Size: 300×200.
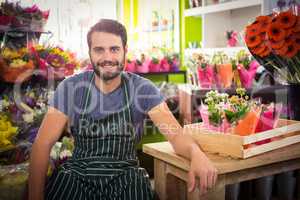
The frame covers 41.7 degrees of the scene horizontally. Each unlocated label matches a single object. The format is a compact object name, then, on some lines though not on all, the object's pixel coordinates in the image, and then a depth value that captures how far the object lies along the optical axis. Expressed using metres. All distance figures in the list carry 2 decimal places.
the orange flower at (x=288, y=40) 1.93
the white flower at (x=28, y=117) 2.32
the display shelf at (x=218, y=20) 4.59
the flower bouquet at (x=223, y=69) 3.41
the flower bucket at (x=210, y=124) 1.78
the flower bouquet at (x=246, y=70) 3.45
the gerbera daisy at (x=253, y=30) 1.99
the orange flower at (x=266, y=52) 1.99
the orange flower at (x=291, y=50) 1.94
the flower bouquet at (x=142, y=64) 4.23
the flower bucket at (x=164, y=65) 4.45
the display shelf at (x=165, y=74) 4.30
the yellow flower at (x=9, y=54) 2.68
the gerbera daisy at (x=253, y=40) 1.98
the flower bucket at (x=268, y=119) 1.80
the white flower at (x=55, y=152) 2.28
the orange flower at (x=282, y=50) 1.94
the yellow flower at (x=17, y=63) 2.68
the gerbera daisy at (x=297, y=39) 1.93
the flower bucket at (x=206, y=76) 3.51
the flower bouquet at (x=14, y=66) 2.68
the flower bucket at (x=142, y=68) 4.24
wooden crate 1.67
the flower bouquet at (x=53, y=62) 2.78
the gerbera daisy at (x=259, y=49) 1.98
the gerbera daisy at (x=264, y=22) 1.97
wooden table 1.63
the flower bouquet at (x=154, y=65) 4.33
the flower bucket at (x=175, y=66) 4.54
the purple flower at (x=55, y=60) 2.84
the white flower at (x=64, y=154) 2.31
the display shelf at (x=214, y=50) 4.26
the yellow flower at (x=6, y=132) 2.00
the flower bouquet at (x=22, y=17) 2.69
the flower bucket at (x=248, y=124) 1.73
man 1.77
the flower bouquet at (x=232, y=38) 4.37
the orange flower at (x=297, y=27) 1.95
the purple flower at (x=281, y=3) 3.31
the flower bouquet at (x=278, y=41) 1.94
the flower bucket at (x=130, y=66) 4.15
